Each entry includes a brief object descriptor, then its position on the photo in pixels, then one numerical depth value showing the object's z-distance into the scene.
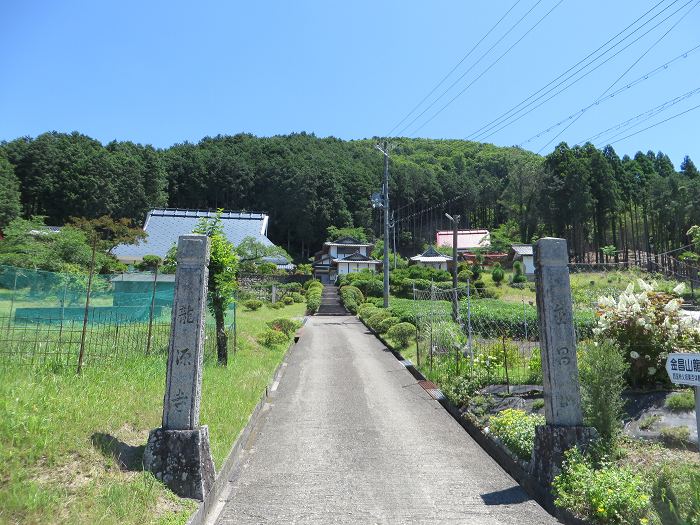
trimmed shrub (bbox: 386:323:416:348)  16.42
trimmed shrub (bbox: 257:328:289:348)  15.32
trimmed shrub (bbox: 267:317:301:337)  18.94
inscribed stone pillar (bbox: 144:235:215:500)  4.48
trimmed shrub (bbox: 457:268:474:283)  40.23
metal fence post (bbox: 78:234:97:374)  6.59
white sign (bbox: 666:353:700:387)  3.41
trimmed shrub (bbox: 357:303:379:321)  26.61
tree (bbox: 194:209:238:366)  10.92
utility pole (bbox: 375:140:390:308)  27.14
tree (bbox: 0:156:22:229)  40.84
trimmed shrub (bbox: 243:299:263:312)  30.42
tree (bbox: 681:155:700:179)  51.05
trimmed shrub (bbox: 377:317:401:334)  19.90
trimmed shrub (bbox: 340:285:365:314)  33.06
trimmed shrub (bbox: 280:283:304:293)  40.42
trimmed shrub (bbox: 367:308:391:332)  21.47
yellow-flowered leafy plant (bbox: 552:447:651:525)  3.88
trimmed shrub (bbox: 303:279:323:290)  41.31
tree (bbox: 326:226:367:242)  65.56
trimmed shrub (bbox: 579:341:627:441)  5.04
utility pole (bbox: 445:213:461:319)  23.34
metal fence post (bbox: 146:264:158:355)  8.77
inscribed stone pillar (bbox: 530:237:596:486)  4.93
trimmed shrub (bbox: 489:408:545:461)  5.71
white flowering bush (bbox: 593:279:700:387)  7.12
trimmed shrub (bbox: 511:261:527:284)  39.41
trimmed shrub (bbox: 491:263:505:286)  39.95
